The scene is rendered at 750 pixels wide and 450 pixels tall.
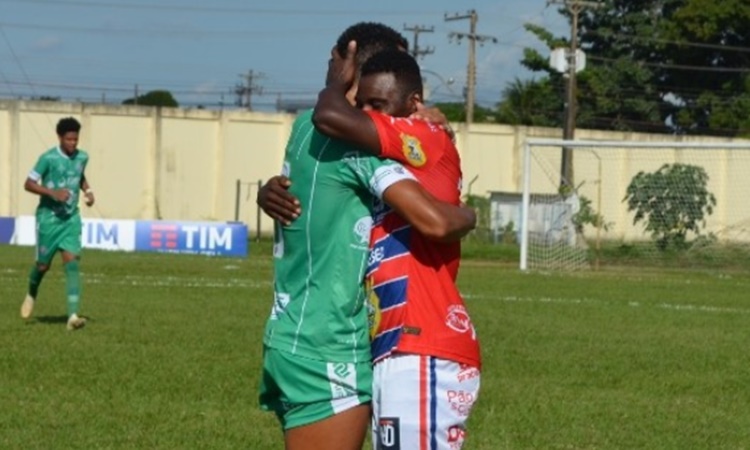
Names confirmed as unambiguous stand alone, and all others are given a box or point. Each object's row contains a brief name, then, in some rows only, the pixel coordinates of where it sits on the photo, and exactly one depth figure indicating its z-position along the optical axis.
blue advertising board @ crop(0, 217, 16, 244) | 42.28
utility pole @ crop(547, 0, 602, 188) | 56.19
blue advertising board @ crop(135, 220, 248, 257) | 39.59
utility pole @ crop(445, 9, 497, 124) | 74.88
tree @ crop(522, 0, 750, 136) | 76.88
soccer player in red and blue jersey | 4.94
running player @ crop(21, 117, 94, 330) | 16.11
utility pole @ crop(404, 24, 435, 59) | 89.38
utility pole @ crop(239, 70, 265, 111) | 114.34
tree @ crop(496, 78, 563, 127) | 75.44
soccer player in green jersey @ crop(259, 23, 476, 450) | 5.06
